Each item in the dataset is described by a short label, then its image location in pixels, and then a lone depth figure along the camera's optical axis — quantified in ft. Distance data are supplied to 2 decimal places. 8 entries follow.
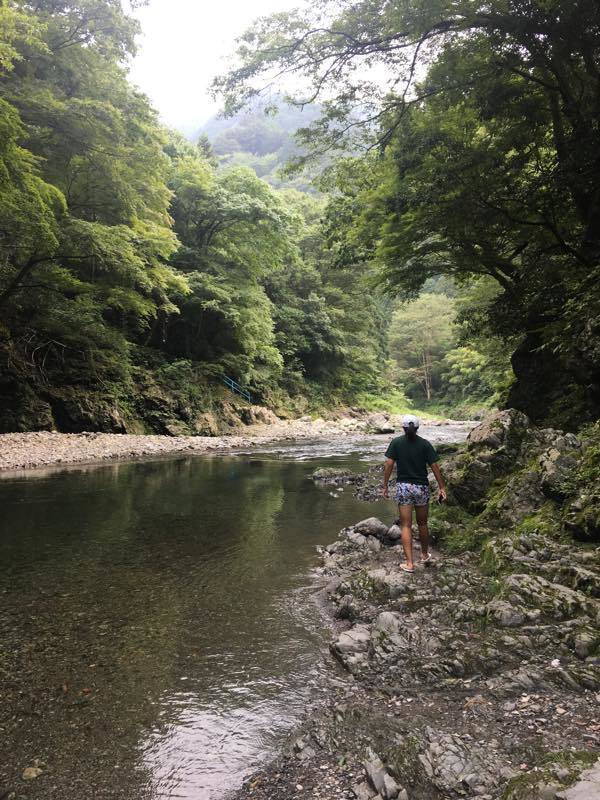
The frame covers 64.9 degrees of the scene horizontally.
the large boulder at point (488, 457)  22.27
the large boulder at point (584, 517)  14.52
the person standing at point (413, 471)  18.22
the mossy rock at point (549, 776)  6.77
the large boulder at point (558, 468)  16.96
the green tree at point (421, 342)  183.21
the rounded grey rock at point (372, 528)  22.51
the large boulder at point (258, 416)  89.61
